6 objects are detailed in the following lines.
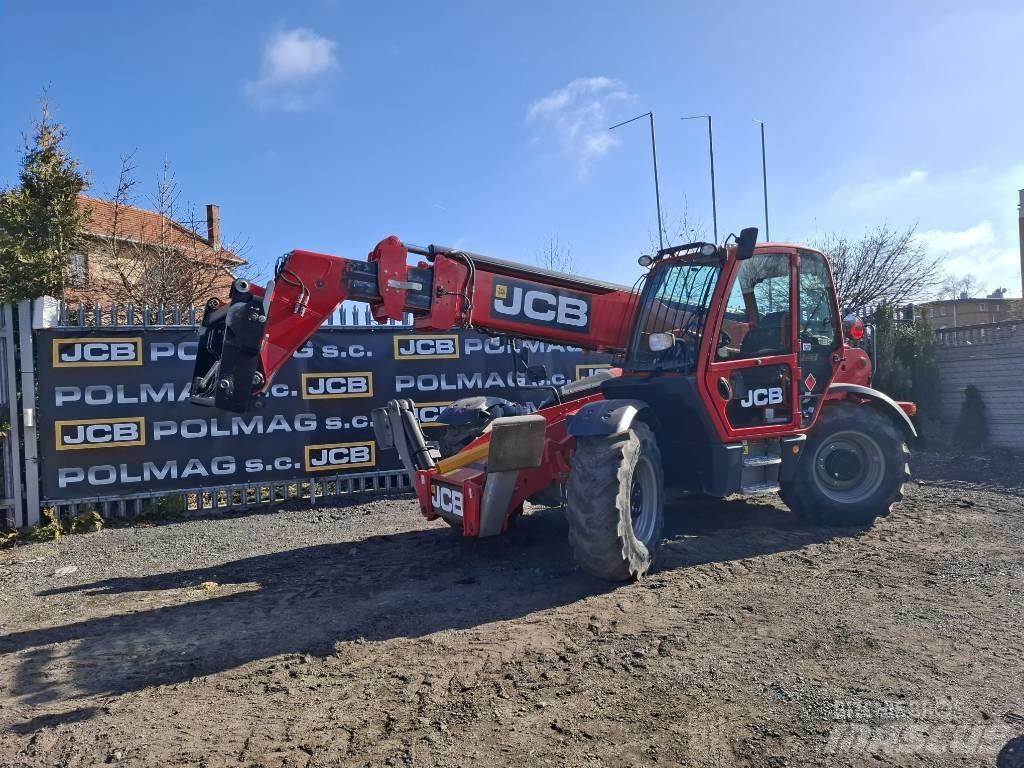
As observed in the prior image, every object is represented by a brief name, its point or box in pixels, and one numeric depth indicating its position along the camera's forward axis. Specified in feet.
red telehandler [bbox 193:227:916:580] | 17.51
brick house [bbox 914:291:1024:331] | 88.84
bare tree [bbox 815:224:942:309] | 58.95
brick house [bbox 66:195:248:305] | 43.73
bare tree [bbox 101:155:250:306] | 44.73
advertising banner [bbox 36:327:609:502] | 27.25
